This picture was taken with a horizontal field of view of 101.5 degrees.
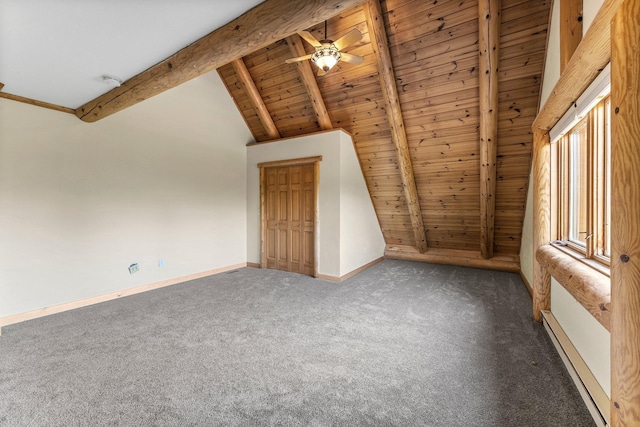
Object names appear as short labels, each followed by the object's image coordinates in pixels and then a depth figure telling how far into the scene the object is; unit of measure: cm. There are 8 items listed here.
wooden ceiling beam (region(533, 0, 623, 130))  116
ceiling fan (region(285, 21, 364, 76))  266
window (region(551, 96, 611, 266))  167
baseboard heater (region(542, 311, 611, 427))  139
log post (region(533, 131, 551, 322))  254
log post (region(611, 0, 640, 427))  95
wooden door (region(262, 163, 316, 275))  448
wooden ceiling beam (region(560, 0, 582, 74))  190
